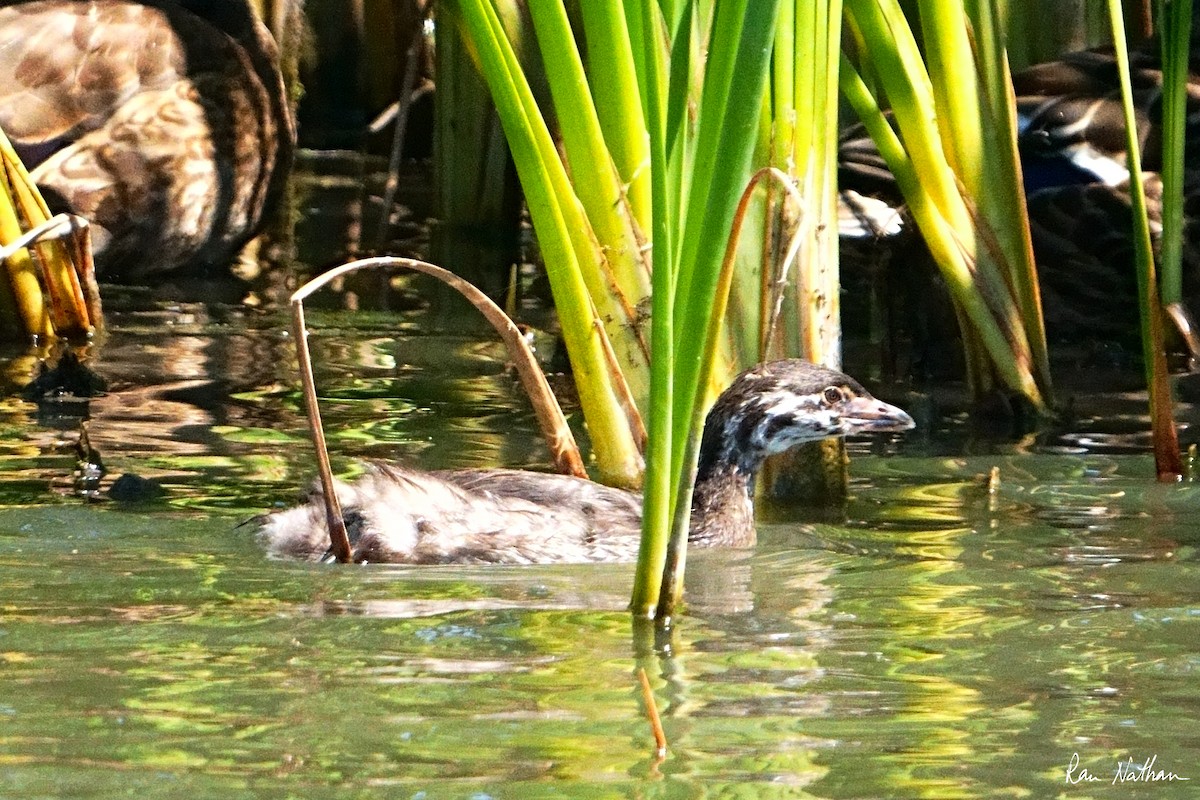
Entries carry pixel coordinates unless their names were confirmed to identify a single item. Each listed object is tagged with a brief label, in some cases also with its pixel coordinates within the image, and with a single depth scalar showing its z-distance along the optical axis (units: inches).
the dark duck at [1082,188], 566.3
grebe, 364.8
